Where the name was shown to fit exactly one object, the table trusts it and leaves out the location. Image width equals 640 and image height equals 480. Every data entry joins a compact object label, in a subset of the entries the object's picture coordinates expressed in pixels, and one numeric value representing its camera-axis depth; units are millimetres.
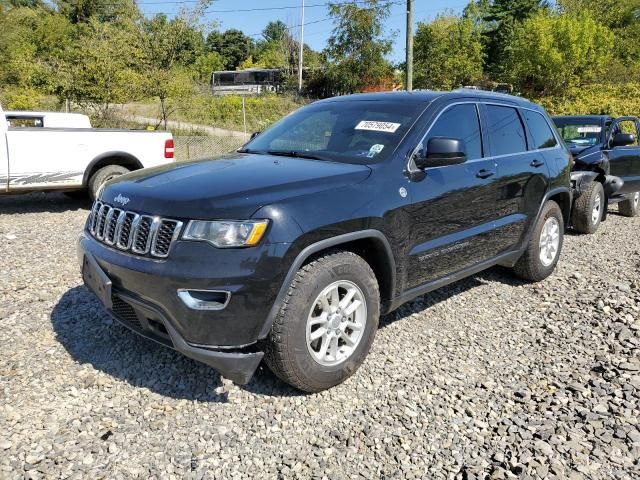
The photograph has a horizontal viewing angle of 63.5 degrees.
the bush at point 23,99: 18734
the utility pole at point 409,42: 16422
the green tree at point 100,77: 15516
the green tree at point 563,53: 28531
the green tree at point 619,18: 34500
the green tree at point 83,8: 33619
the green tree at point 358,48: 32344
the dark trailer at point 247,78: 55812
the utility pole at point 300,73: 41519
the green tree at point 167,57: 17844
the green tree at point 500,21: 42250
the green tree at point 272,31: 96294
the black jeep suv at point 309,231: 2533
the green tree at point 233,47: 79000
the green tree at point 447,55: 35594
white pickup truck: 7344
